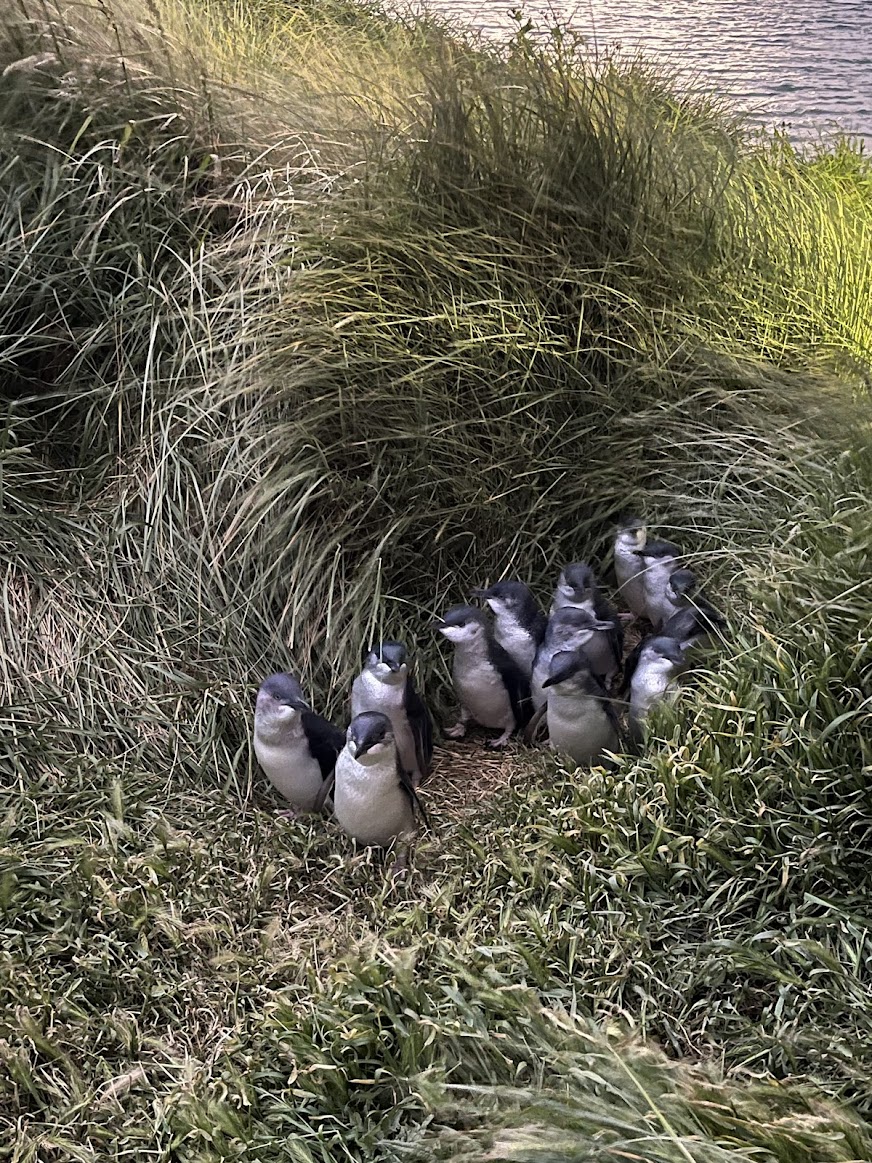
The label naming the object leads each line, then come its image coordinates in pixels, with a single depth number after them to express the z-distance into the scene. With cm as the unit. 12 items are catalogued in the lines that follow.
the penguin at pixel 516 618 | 313
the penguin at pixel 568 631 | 291
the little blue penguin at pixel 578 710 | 274
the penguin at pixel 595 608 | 304
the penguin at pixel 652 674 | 276
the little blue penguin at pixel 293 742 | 277
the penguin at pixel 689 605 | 282
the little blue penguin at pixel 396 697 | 284
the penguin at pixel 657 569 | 310
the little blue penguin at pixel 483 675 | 302
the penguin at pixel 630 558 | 321
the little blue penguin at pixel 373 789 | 257
